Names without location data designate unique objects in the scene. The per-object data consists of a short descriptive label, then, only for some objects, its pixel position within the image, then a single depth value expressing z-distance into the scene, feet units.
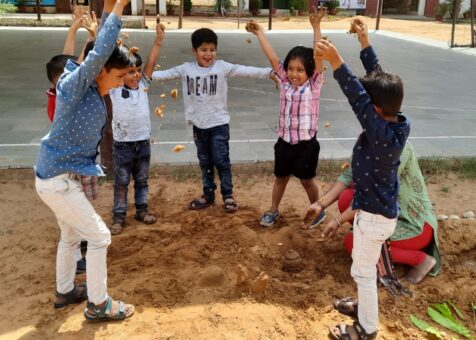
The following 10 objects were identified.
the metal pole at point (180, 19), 64.03
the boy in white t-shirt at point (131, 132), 12.19
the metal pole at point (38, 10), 63.64
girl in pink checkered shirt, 11.58
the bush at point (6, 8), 63.59
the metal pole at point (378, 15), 64.85
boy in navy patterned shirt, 7.30
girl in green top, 10.36
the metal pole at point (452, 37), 49.66
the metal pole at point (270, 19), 61.75
